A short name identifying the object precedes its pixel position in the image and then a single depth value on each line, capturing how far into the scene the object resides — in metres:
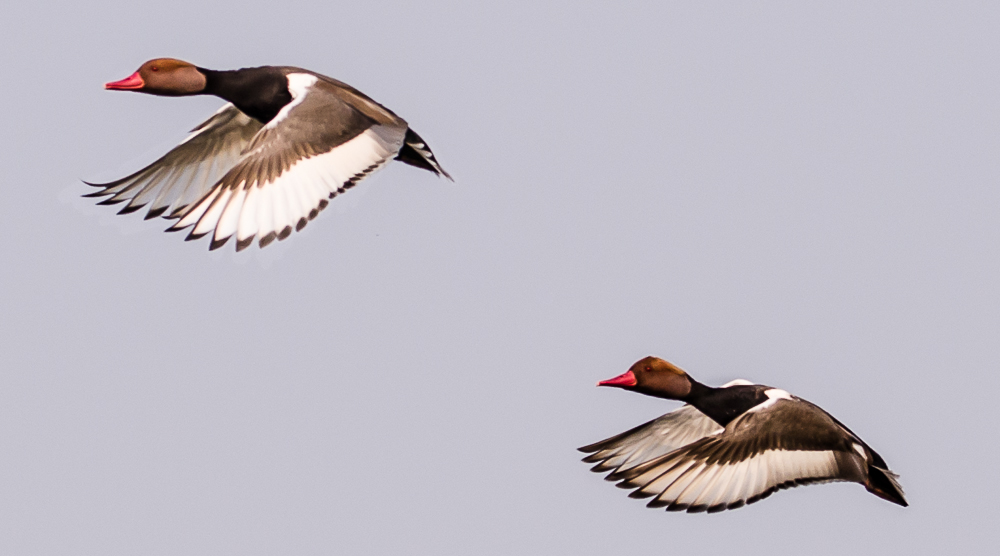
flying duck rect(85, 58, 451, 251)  18.78
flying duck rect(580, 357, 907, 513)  18.87
